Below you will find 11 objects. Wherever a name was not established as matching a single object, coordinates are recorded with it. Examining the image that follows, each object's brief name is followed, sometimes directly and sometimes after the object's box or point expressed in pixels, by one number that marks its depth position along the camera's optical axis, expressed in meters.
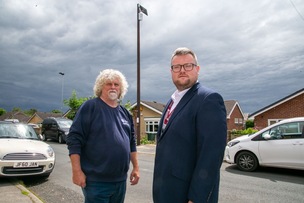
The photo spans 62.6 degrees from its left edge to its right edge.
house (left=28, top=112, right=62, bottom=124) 61.64
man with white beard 2.46
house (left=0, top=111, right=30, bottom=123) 75.62
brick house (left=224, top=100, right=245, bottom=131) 35.19
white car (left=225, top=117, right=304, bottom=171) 7.21
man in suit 1.75
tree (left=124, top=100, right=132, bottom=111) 30.78
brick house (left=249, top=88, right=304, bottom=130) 19.11
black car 19.44
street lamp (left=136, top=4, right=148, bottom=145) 18.65
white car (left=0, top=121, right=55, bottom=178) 5.67
